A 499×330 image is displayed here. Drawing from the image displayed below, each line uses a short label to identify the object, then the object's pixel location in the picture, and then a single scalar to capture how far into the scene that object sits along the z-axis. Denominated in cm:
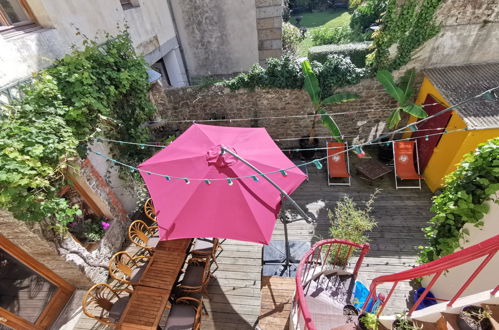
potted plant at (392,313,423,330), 248
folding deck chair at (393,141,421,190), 746
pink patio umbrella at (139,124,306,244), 374
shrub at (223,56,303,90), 774
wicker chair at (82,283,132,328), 396
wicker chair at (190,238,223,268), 488
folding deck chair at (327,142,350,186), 780
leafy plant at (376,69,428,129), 730
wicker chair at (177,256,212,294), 436
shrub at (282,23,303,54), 1277
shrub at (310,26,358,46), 1759
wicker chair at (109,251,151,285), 456
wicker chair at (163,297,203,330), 404
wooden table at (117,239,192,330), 387
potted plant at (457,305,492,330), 220
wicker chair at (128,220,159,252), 523
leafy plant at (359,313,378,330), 269
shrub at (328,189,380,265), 478
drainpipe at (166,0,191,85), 1005
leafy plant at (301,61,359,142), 755
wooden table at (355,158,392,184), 760
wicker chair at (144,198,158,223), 624
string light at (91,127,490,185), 357
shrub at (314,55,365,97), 751
